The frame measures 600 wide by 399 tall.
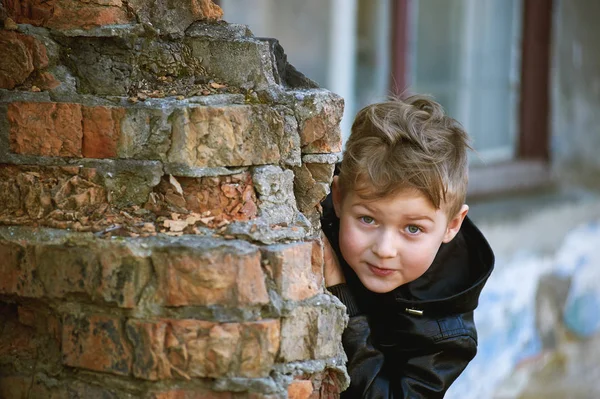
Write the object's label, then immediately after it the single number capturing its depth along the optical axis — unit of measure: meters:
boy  3.11
